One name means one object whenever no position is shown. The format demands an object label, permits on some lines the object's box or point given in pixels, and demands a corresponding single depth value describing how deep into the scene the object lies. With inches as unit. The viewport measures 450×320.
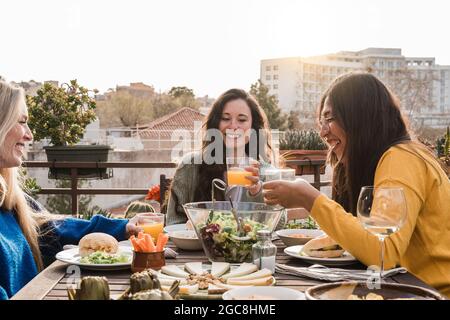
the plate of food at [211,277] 52.4
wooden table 54.5
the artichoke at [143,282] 41.5
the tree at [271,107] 1462.8
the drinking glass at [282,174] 73.9
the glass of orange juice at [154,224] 76.0
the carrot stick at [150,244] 61.8
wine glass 55.2
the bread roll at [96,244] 68.9
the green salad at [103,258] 65.0
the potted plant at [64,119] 200.7
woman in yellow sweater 63.9
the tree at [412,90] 1576.3
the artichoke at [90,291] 39.9
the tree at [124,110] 1352.1
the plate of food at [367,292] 43.9
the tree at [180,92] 1625.2
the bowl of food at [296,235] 78.3
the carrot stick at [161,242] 62.2
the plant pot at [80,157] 193.2
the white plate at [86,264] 63.6
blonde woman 78.2
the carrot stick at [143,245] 61.4
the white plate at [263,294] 46.5
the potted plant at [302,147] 192.6
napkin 59.7
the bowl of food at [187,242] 76.4
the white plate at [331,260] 66.7
